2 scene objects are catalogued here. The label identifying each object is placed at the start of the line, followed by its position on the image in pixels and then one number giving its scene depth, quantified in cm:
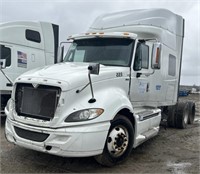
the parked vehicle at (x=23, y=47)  627
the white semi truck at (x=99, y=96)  307
